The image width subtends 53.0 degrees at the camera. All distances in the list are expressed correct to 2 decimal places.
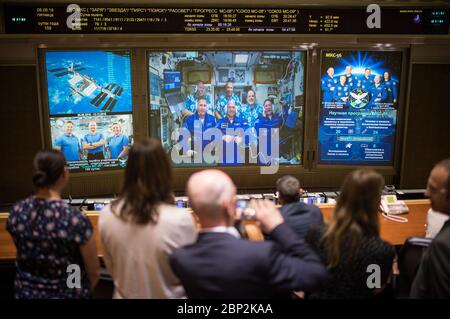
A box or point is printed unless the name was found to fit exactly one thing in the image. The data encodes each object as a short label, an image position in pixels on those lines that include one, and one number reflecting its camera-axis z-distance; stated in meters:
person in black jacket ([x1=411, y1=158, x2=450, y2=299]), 1.66
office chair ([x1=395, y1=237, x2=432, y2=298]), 2.02
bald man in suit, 1.46
